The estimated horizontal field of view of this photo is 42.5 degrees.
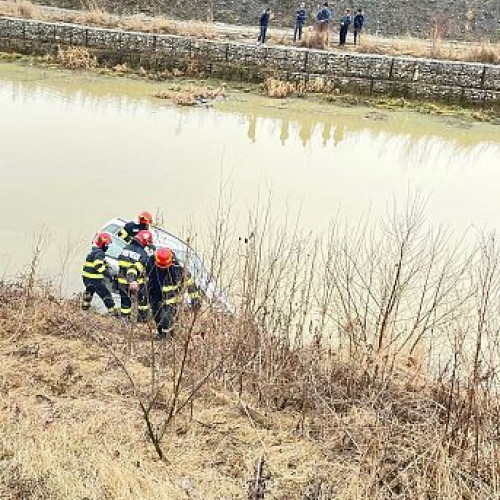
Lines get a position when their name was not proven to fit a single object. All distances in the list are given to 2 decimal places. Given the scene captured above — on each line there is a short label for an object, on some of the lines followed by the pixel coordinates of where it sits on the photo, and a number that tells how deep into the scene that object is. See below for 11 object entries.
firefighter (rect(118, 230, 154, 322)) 7.81
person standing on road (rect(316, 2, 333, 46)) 26.19
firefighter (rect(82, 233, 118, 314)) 8.45
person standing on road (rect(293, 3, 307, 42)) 26.70
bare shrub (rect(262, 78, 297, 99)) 22.81
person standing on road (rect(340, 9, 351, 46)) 26.53
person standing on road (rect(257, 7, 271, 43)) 25.38
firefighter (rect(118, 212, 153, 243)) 9.12
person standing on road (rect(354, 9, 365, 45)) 27.13
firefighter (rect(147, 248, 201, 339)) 7.37
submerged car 8.21
